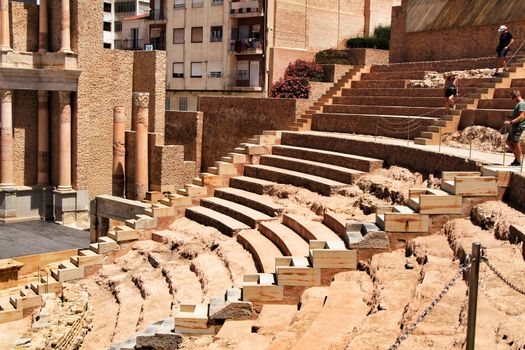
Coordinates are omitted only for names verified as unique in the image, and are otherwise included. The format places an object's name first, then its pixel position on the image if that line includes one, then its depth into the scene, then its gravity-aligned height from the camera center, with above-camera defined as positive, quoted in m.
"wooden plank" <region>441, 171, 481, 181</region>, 13.48 -1.06
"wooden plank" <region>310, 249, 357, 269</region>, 12.02 -2.55
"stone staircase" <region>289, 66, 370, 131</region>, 25.69 +0.96
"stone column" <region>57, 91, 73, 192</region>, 29.31 -1.32
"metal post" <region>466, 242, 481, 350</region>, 6.23 -1.59
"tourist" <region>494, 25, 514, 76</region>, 21.33 +2.49
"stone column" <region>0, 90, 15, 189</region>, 28.72 -1.23
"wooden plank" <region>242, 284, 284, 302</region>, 11.67 -3.11
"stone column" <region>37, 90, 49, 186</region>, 30.05 -1.29
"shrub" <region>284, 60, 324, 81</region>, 33.47 +2.47
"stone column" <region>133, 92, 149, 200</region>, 28.59 -1.51
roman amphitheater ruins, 10.31 -2.12
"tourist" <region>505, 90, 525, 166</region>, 13.38 -0.09
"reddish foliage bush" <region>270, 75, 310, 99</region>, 33.28 +1.54
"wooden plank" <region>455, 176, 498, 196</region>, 12.59 -1.19
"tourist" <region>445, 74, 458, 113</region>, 20.00 +0.93
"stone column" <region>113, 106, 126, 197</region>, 29.42 -1.62
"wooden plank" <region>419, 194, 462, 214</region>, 12.59 -1.56
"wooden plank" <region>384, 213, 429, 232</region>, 12.52 -1.92
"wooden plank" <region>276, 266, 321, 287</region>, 11.87 -2.84
